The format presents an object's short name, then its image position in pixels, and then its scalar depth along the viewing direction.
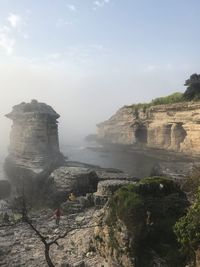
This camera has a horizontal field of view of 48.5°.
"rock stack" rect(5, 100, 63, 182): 26.71
